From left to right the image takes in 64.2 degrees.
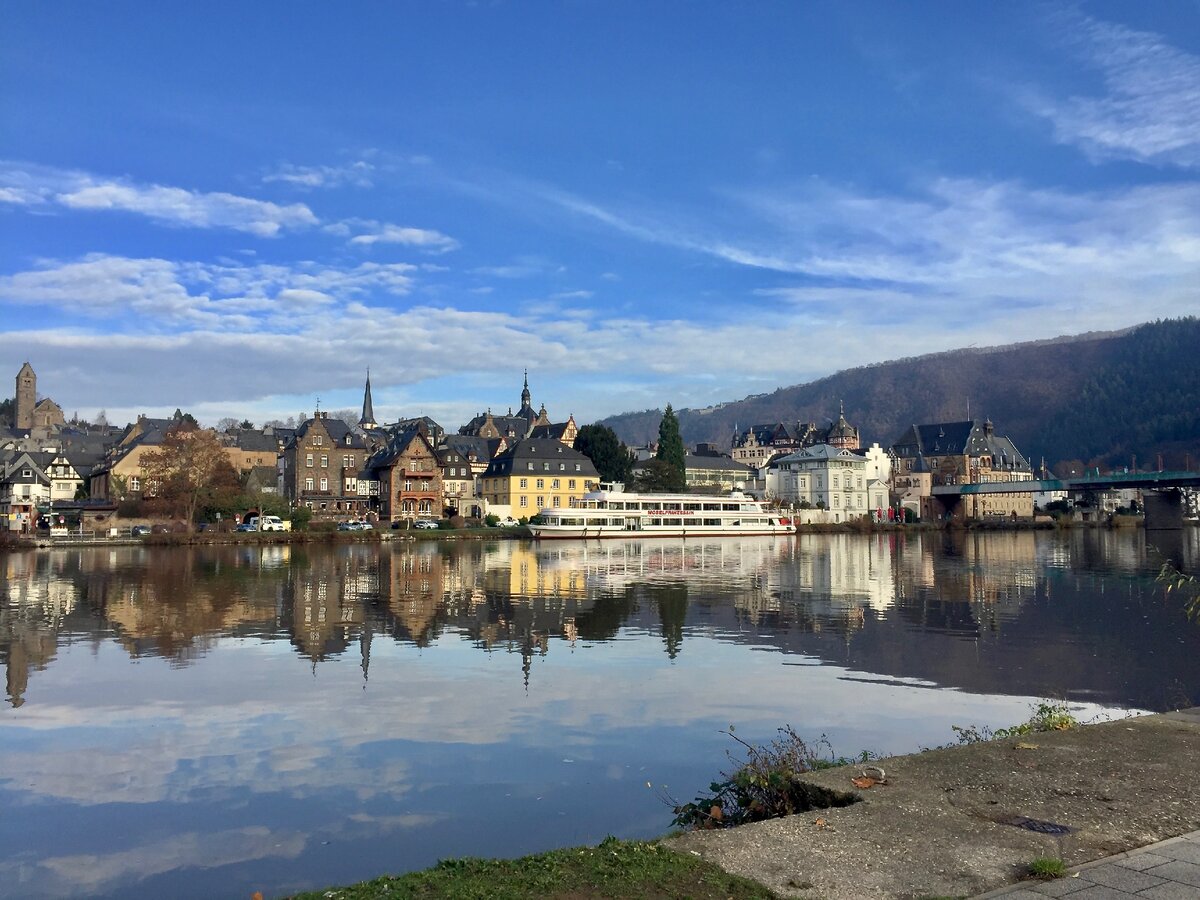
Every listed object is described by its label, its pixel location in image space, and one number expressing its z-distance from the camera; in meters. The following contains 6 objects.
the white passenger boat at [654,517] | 88.56
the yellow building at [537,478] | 105.12
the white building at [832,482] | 128.00
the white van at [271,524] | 81.62
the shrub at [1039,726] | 12.02
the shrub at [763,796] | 9.45
